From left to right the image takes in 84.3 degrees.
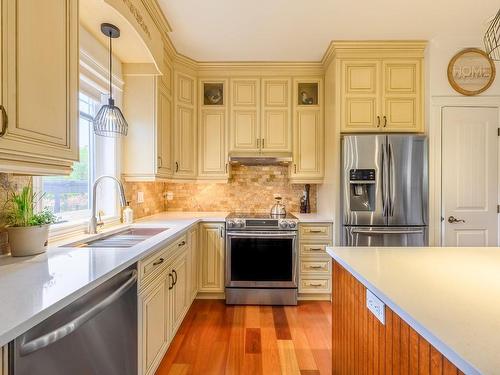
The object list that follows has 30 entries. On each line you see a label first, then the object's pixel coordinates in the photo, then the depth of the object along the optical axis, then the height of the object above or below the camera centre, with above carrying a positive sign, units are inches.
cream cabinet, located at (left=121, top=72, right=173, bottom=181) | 100.7 +21.4
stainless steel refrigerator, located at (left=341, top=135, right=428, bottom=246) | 103.8 +0.8
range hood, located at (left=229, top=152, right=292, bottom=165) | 125.0 +13.4
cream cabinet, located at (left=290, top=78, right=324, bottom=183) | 127.0 +21.5
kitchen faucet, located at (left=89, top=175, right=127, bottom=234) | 73.5 -8.9
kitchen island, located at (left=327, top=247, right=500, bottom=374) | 26.3 -14.0
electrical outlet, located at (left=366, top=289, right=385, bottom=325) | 39.9 -17.9
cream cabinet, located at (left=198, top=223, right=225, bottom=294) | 114.6 -29.0
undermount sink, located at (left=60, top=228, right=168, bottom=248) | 68.7 -14.6
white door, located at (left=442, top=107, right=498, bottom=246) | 107.8 +4.8
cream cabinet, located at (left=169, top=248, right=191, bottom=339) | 80.2 -32.7
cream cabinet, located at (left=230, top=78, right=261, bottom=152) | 127.8 +33.6
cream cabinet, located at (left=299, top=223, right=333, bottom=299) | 113.6 -29.9
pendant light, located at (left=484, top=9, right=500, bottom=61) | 43.3 +26.5
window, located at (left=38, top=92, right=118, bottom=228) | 71.5 +1.4
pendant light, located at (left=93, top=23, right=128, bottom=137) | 74.3 +18.5
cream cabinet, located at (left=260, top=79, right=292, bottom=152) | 127.3 +33.6
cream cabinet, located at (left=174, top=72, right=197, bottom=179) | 120.1 +26.7
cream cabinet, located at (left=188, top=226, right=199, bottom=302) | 102.9 -28.6
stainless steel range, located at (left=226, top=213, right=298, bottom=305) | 111.2 -30.6
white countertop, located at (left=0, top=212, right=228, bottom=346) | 29.2 -13.3
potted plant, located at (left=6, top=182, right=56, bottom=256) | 50.2 -7.2
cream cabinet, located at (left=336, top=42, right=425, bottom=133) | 110.8 +39.5
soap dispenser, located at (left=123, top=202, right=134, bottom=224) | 95.4 -10.1
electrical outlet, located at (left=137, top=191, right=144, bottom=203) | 111.7 -4.1
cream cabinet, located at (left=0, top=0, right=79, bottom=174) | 37.8 +15.7
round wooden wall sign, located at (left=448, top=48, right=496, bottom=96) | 108.3 +45.8
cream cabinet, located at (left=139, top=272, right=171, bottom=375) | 59.0 -32.5
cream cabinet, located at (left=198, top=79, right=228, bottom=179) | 128.0 +22.8
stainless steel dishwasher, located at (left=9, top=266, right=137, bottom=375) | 30.5 -21.0
